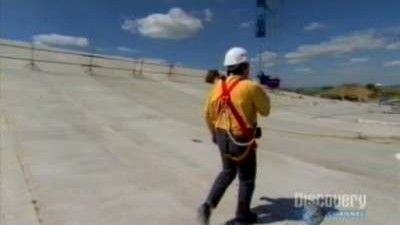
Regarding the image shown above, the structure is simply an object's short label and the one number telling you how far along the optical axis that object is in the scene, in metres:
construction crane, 24.98
